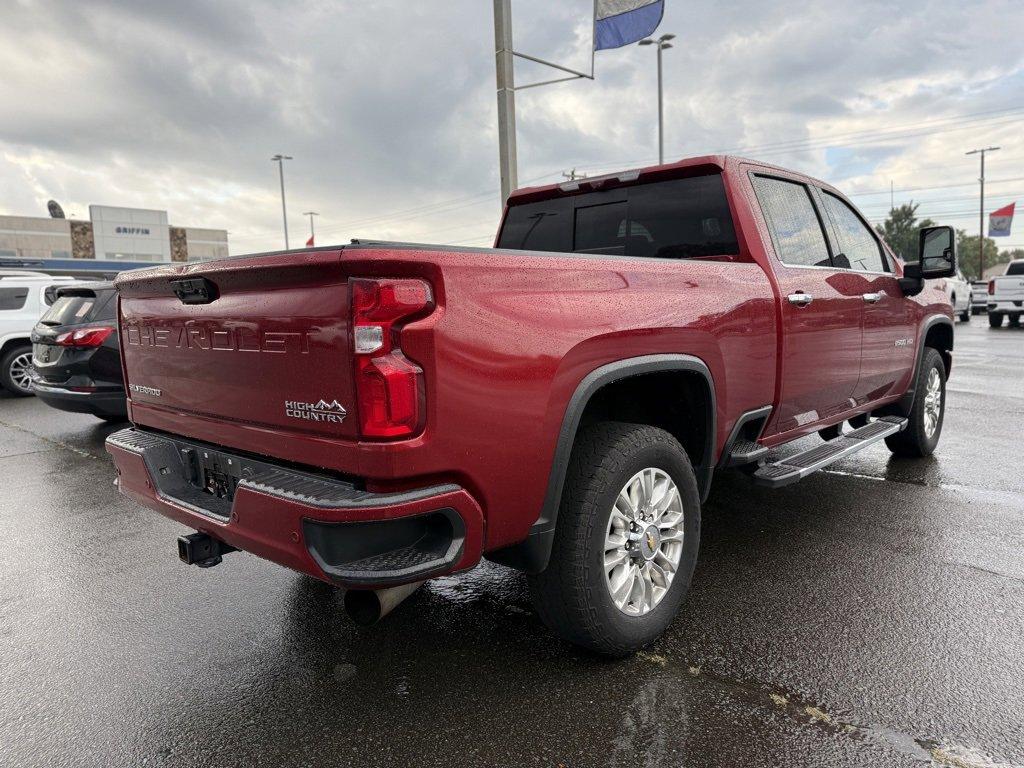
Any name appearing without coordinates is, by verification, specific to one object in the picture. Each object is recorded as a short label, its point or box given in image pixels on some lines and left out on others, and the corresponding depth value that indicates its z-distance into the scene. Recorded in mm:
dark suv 6965
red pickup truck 2033
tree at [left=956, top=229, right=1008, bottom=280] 84812
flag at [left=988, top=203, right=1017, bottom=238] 43250
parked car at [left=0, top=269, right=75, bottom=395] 10336
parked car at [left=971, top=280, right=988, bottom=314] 28462
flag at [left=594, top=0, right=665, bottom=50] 9719
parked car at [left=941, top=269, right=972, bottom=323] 21202
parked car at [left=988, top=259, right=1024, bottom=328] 19094
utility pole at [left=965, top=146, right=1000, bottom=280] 43850
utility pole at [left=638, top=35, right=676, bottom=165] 23983
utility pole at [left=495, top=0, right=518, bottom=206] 9648
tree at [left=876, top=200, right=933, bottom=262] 63875
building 47594
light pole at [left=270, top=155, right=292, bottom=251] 40628
